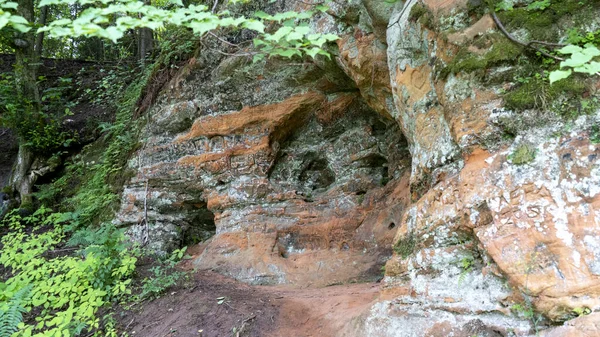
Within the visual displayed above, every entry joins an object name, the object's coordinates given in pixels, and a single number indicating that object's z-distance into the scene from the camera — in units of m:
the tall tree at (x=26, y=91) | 10.16
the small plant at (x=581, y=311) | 2.75
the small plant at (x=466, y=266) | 3.57
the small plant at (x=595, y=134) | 3.02
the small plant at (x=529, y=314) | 3.00
